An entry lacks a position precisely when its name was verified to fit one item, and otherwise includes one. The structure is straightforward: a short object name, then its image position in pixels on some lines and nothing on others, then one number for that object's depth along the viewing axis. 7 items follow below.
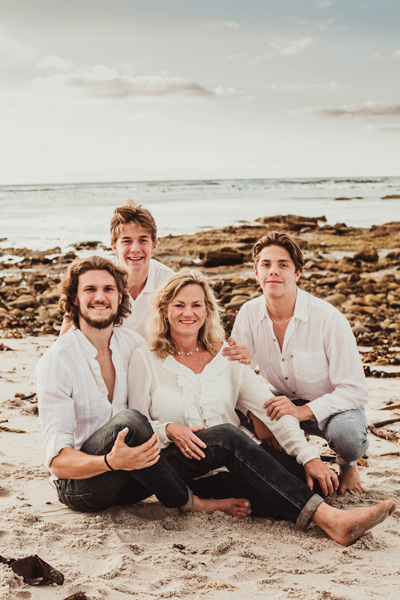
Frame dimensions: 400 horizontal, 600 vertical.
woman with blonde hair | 3.54
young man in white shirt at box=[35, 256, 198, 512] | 3.38
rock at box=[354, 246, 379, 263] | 15.08
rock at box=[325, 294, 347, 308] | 10.30
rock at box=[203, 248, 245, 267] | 15.23
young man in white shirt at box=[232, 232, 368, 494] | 4.04
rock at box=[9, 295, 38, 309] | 10.55
